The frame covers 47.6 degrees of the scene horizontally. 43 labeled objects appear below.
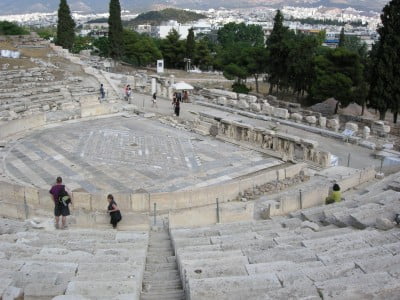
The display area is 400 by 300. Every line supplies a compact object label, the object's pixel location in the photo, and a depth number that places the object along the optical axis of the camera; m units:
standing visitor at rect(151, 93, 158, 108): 28.40
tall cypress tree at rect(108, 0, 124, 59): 46.91
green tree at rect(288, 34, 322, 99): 36.75
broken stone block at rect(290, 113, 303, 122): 24.58
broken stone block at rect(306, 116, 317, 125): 23.77
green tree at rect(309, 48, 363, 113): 31.48
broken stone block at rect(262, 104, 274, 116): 25.89
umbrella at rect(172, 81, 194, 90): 28.88
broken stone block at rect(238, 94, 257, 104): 28.77
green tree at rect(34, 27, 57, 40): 95.18
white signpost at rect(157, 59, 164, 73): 48.67
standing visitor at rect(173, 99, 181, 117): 25.97
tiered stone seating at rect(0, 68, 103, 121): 25.78
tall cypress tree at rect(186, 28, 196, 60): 56.19
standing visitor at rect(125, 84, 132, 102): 28.89
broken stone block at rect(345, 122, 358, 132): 21.95
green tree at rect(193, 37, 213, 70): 59.87
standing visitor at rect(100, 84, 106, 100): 29.17
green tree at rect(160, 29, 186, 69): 59.88
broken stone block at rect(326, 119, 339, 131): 22.97
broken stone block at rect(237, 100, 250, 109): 27.20
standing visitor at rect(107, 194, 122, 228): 10.70
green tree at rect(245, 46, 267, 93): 42.59
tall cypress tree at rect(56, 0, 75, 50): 54.22
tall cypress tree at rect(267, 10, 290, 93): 38.25
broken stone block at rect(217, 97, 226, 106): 28.66
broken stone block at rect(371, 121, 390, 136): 23.00
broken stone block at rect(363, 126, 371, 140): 21.48
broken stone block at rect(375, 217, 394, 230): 9.02
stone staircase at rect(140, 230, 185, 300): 6.91
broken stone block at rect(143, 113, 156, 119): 25.58
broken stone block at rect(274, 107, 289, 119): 25.09
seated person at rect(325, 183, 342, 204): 12.65
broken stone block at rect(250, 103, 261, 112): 26.61
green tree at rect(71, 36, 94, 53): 70.32
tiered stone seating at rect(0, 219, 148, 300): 6.02
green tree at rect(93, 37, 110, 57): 64.00
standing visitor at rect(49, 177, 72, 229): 10.95
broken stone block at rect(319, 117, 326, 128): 23.42
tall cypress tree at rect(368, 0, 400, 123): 28.30
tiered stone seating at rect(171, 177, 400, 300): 5.80
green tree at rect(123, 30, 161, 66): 58.38
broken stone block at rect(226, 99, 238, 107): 28.14
